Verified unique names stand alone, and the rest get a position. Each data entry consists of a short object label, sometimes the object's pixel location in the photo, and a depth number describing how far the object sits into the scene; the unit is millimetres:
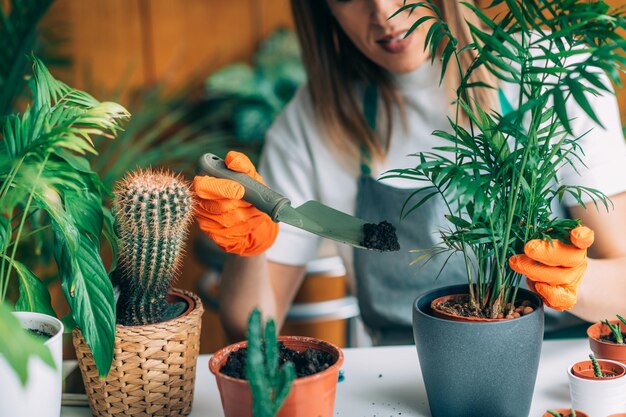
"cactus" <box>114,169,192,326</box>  926
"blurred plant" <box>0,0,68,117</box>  1737
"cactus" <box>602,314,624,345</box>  1036
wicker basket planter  956
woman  1473
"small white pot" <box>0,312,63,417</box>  832
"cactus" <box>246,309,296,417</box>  761
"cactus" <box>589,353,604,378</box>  922
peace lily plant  898
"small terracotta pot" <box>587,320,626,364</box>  1016
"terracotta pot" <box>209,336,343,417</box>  855
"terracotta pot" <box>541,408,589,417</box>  850
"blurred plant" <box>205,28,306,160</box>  2547
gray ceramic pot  911
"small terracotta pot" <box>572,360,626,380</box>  930
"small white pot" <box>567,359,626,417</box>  900
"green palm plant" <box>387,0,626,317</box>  829
